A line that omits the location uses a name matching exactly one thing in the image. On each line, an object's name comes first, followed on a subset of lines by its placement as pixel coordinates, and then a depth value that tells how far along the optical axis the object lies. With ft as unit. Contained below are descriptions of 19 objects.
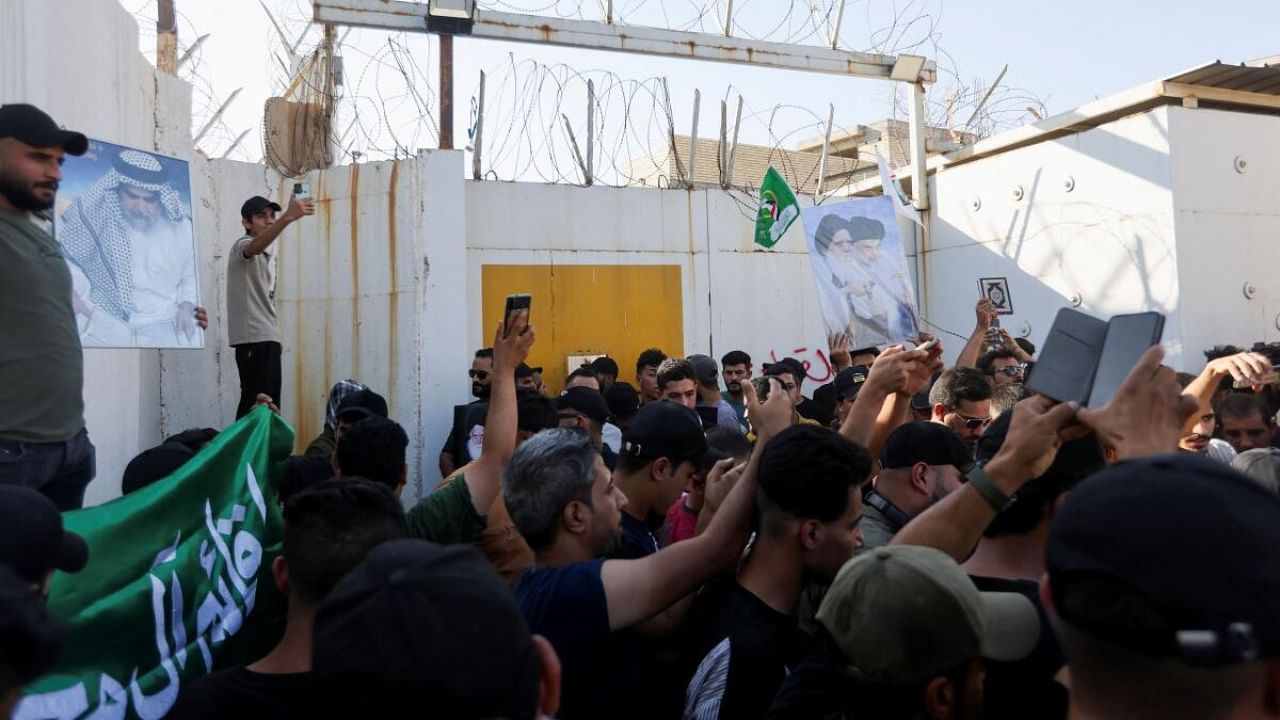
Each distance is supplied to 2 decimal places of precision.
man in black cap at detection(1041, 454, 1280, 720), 3.93
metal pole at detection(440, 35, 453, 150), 27.58
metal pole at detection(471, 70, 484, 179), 29.27
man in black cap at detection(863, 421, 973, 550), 11.04
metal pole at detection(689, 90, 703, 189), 32.24
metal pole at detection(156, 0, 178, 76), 25.21
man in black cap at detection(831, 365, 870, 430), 19.67
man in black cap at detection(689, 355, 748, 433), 23.21
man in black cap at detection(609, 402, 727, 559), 11.29
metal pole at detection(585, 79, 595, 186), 30.53
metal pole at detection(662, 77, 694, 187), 31.42
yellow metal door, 30.09
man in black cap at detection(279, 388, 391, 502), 11.82
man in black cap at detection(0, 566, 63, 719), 3.92
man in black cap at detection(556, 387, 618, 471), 16.96
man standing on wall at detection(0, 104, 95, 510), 10.19
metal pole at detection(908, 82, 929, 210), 35.60
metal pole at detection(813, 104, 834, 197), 34.05
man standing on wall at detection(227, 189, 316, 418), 21.01
